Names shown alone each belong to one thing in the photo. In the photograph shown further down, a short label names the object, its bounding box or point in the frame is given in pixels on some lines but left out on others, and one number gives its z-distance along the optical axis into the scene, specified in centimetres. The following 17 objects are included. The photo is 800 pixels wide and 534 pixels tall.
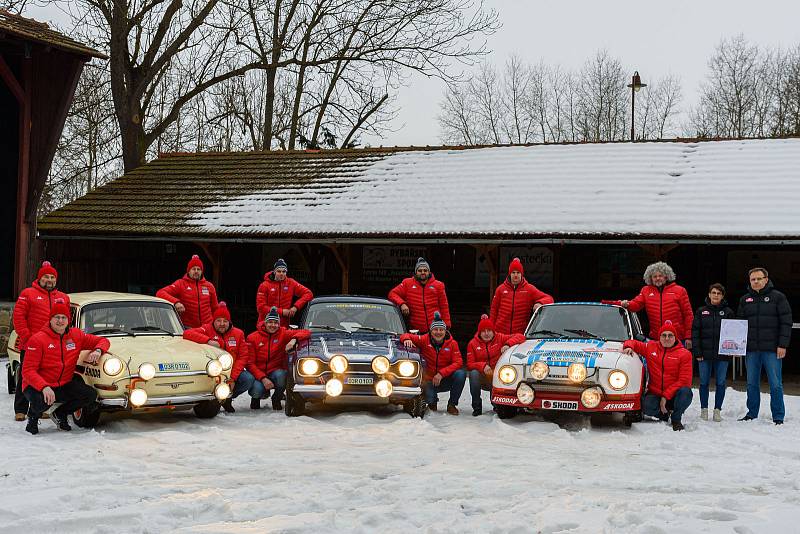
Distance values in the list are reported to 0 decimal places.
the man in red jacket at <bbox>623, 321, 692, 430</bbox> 995
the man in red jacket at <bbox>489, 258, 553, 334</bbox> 1213
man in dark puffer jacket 1034
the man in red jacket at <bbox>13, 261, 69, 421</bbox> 1023
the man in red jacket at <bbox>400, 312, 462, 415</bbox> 1098
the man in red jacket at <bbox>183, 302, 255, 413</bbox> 1073
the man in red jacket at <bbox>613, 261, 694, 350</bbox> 1115
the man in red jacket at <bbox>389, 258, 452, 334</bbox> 1254
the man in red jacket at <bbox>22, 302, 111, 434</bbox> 889
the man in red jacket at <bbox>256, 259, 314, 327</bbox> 1302
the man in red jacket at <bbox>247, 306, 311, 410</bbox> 1086
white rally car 959
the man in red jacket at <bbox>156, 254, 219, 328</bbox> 1232
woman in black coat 1055
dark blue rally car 1003
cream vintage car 917
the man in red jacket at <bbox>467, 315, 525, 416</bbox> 1105
